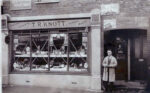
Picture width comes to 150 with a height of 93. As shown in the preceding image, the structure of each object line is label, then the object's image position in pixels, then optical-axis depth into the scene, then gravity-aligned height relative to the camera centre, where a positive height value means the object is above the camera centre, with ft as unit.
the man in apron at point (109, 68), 27.73 -2.50
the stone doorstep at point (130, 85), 29.30 -4.70
